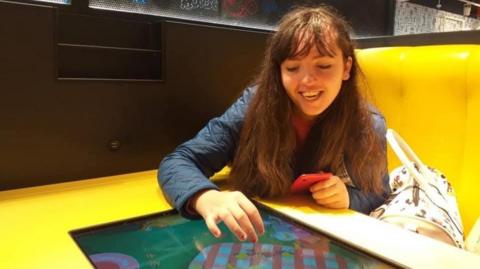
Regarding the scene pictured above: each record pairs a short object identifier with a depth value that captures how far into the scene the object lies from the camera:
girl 0.83
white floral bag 0.73
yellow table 0.58
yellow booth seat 1.06
